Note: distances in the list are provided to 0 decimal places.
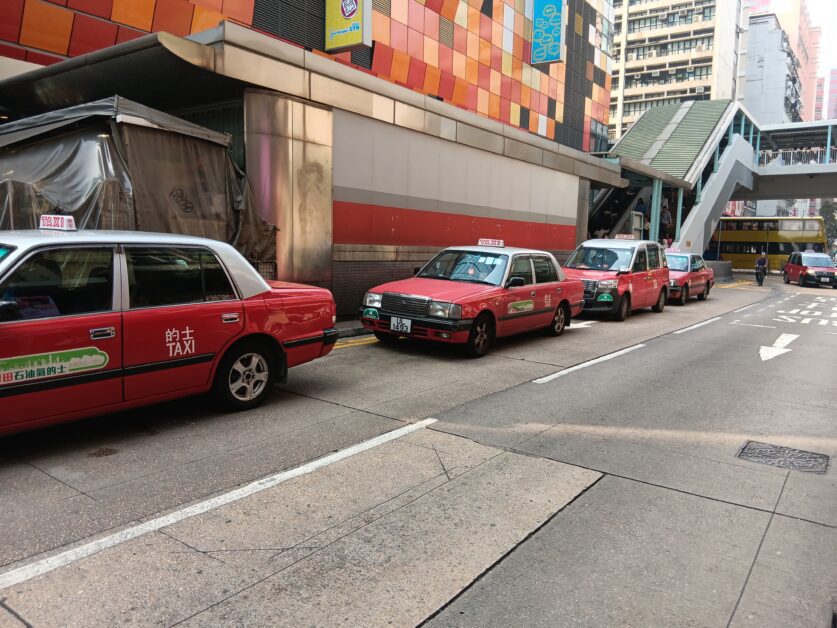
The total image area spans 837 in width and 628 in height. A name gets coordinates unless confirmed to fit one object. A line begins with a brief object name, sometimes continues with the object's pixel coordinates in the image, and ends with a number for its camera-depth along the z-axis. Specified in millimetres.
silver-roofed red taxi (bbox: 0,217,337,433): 4227
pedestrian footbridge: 32438
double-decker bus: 41281
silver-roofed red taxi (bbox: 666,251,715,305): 18656
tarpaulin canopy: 8883
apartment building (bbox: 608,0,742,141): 86125
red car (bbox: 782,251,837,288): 30328
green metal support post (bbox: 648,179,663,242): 29141
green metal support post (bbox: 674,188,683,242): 32019
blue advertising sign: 27375
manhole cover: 4867
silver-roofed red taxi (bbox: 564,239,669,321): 13469
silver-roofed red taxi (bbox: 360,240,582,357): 8375
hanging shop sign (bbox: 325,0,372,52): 16438
